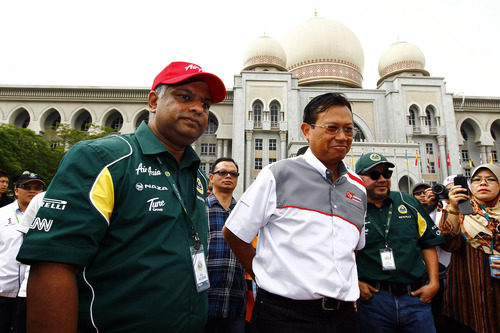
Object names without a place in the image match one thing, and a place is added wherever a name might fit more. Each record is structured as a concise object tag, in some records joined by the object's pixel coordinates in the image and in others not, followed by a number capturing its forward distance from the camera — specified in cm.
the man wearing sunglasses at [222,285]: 277
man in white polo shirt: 168
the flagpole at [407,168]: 1963
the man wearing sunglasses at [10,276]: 324
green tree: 1545
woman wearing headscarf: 261
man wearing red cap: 112
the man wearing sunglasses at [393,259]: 252
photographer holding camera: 362
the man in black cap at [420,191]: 494
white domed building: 2316
